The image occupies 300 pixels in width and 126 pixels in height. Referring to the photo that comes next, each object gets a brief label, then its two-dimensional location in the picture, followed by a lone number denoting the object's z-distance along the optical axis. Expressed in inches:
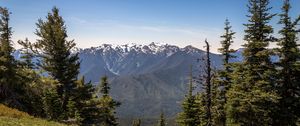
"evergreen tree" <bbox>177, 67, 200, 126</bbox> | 1820.2
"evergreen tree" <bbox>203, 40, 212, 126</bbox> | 853.4
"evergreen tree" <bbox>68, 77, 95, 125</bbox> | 1529.9
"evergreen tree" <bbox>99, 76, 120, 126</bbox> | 2011.2
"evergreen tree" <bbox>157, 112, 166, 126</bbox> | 2796.4
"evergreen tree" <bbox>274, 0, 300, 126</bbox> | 1152.6
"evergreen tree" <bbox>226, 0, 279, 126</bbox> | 1163.8
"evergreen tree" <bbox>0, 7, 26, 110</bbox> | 1094.7
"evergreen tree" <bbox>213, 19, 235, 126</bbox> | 1441.0
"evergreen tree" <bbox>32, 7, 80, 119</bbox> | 1397.9
